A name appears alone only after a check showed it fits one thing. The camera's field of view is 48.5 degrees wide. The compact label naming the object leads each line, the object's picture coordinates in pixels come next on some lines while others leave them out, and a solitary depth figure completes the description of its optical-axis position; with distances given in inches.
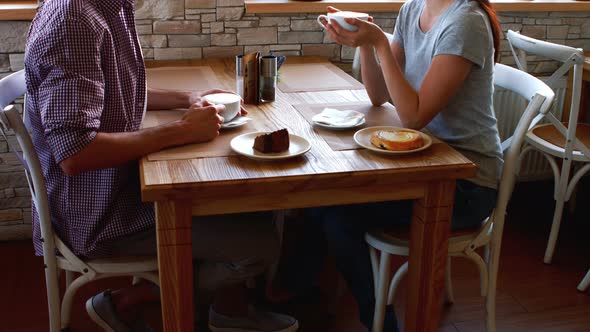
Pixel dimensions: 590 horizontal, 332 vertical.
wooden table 55.1
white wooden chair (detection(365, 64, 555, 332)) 67.9
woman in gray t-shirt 66.2
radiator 120.7
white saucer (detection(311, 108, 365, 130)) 67.8
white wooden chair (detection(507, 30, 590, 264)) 93.3
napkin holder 76.9
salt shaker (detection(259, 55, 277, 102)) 77.4
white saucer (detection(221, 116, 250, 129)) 67.9
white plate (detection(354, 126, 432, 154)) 60.7
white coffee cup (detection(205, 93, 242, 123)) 68.8
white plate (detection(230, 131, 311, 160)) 58.9
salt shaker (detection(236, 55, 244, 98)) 77.6
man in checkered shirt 56.6
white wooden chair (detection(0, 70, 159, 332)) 63.0
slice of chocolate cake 59.8
